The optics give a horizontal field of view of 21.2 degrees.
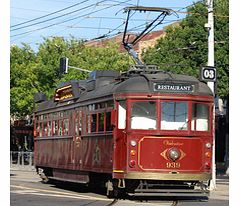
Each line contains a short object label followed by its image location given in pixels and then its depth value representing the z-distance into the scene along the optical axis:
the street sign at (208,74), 20.56
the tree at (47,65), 45.16
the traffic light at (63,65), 35.46
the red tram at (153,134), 15.77
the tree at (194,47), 37.16
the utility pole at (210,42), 21.80
